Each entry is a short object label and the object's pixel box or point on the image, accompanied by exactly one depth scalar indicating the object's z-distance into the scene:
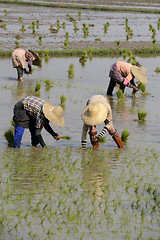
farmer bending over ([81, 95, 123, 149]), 12.74
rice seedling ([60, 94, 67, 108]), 21.14
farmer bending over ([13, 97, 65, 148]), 12.98
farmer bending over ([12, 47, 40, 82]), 25.05
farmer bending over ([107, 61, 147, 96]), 20.87
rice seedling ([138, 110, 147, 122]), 18.61
